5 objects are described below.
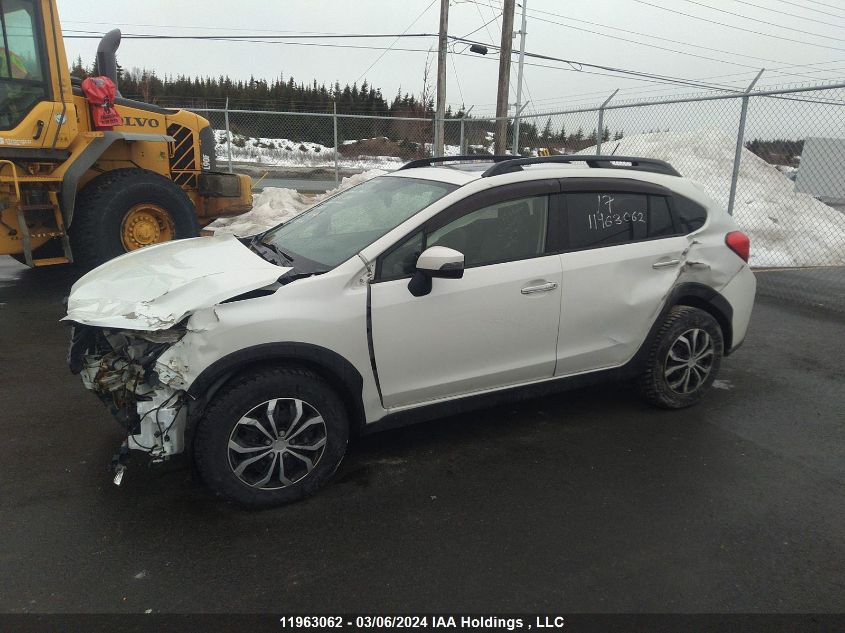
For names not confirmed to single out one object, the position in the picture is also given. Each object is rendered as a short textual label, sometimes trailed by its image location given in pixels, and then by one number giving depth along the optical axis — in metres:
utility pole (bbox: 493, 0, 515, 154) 13.80
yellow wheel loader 6.18
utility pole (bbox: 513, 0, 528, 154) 21.21
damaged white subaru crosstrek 2.80
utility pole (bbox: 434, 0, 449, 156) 15.84
